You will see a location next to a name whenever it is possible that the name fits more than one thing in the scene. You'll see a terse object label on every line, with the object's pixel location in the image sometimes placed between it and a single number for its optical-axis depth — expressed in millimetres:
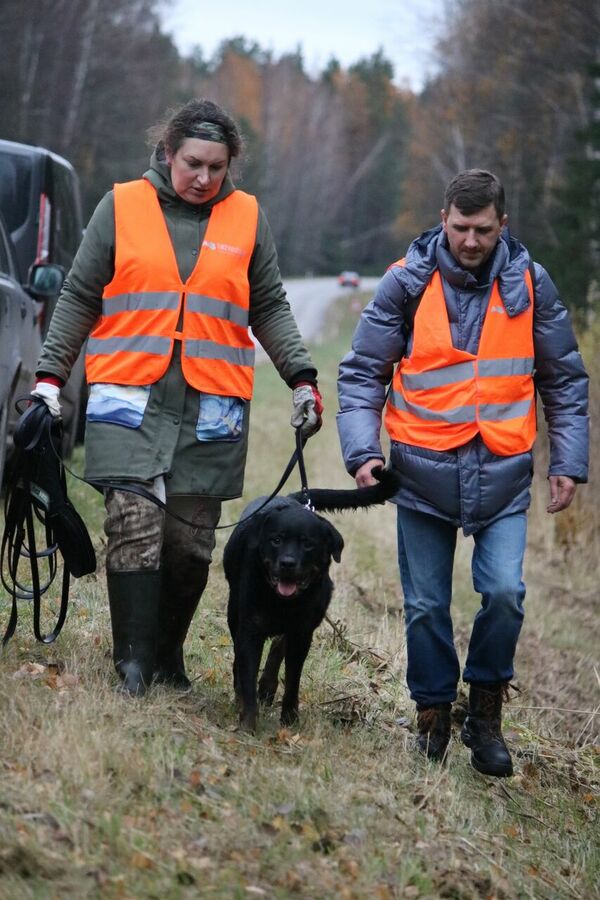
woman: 10062
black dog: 9961
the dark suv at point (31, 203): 19969
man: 10398
